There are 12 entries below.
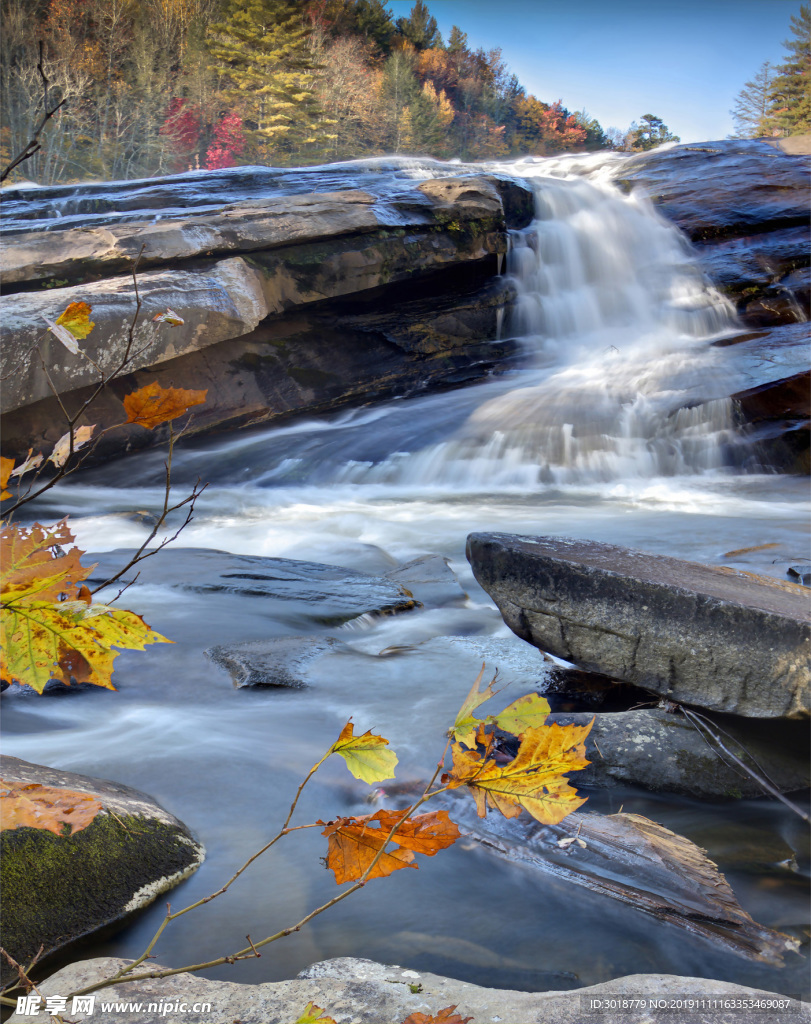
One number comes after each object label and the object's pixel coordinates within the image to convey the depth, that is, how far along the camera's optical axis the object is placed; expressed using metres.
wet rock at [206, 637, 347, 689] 3.46
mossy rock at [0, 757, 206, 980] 1.76
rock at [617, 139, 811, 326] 12.11
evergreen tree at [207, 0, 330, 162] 26.28
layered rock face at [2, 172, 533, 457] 7.89
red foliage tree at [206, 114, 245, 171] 29.64
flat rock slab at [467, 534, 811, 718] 2.50
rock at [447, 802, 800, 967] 2.01
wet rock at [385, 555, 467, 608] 4.89
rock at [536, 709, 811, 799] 2.69
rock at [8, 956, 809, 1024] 1.33
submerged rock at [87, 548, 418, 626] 4.48
